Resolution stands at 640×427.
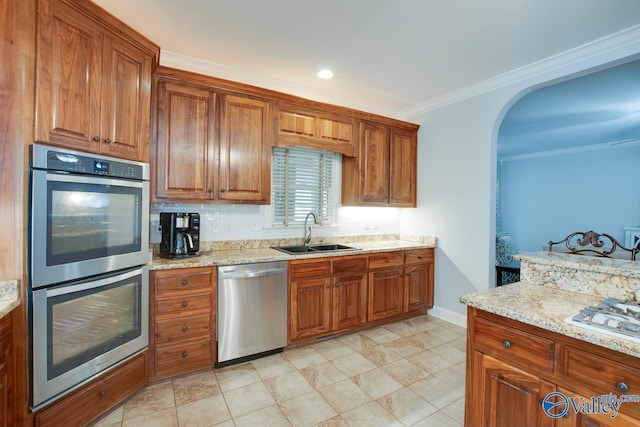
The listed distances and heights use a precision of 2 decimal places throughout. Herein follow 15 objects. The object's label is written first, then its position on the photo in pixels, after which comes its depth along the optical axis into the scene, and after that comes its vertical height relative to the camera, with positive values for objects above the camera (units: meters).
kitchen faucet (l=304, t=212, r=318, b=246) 3.45 -0.22
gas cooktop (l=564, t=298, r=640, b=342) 1.14 -0.42
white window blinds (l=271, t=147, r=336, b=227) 3.43 +0.33
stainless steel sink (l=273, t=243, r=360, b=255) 3.29 -0.40
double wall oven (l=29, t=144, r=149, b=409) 1.57 -0.33
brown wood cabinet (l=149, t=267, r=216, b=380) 2.27 -0.85
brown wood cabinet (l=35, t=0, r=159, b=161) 1.60 +0.77
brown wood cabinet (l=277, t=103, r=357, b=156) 3.09 +0.91
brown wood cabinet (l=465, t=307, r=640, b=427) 1.13 -0.69
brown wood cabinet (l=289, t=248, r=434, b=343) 2.88 -0.82
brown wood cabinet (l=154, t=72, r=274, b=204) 2.52 +0.59
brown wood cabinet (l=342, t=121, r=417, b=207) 3.63 +0.56
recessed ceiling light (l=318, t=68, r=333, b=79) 3.05 +1.43
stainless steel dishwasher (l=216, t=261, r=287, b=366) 2.50 -0.85
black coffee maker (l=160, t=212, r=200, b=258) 2.49 -0.20
